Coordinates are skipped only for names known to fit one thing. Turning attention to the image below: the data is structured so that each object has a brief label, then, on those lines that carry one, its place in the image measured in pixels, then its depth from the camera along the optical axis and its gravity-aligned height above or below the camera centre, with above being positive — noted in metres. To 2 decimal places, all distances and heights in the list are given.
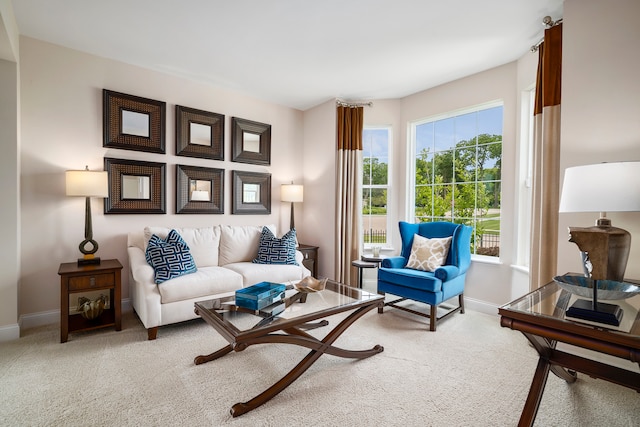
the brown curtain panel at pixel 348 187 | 4.25 +0.32
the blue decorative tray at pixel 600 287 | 1.35 -0.36
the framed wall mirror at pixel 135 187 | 3.21 +0.24
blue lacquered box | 1.99 -0.59
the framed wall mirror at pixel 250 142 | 4.09 +0.95
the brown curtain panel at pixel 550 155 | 2.49 +0.47
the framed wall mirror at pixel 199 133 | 3.64 +0.95
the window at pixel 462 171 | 3.52 +0.50
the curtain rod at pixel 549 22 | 2.42 +1.54
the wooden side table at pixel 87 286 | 2.53 -0.69
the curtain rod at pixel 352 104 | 4.31 +1.53
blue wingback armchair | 2.95 -0.66
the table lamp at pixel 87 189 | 2.77 +0.17
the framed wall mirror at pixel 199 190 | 3.66 +0.24
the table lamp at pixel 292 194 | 4.40 +0.23
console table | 1.16 -0.50
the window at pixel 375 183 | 4.44 +0.40
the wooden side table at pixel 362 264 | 3.56 -0.65
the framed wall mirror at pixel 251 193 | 4.11 +0.23
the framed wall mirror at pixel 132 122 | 3.18 +0.95
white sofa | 2.65 -0.66
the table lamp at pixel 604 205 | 1.54 +0.04
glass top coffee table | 1.73 -0.69
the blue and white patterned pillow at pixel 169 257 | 2.78 -0.46
